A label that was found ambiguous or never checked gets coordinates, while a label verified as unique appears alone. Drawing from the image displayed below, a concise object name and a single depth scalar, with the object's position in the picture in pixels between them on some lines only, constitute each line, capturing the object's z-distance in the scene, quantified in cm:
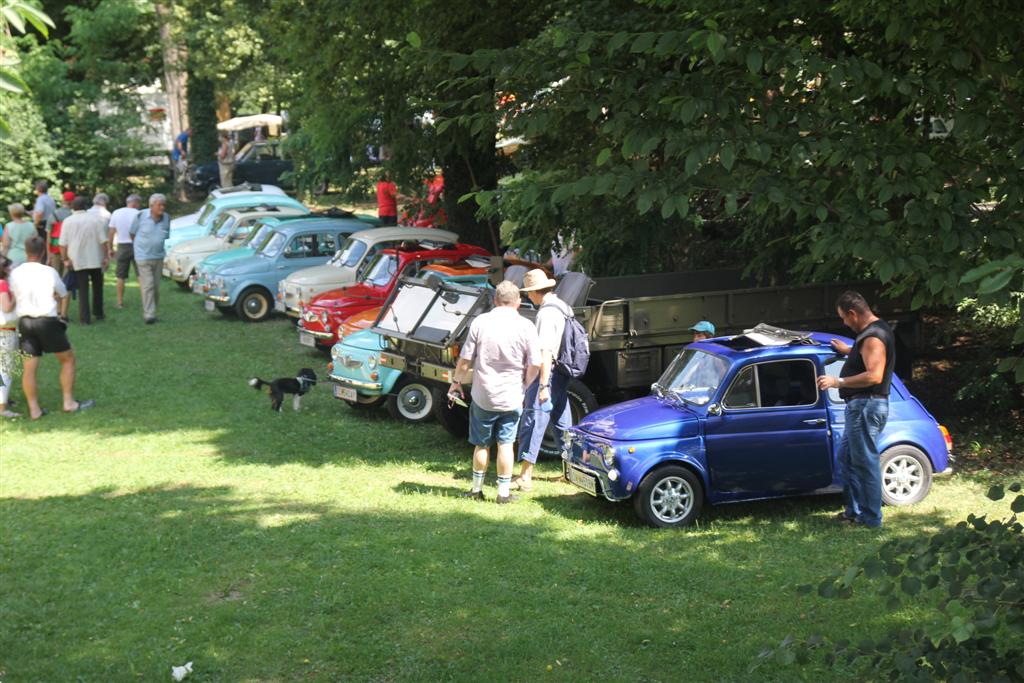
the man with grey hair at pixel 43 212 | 2105
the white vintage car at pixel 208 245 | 2352
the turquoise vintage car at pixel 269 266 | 2019
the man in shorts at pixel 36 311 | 1320
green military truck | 1189
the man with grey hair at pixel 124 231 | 2058
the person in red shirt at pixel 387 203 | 2339
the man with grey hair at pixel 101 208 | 1906
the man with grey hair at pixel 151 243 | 1928
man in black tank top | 916
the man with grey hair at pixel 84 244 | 1866
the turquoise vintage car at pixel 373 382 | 1320
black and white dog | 1361
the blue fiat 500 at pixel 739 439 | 955
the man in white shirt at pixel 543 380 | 1040
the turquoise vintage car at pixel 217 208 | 2597
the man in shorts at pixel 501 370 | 988
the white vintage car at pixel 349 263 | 1812
